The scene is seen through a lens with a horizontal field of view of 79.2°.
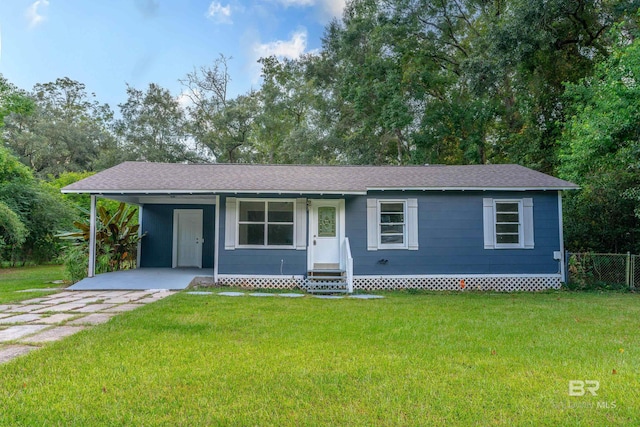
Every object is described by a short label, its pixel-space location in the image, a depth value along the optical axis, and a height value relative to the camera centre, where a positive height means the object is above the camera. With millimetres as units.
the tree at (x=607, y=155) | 9484 +2189
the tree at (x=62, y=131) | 25416 +7464
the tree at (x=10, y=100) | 14409 +5125
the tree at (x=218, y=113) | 25625 +8296
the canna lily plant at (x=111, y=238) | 10650 -44
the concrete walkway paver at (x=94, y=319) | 5515 -1232
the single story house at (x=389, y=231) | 10031 +162
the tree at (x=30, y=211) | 14416 +999
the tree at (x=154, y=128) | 25312 +7275
